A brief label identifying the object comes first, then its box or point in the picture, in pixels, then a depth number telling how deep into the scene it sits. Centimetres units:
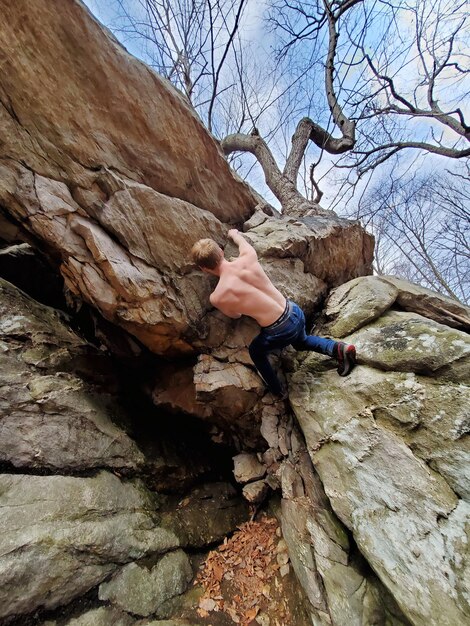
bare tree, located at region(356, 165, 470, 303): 1352
